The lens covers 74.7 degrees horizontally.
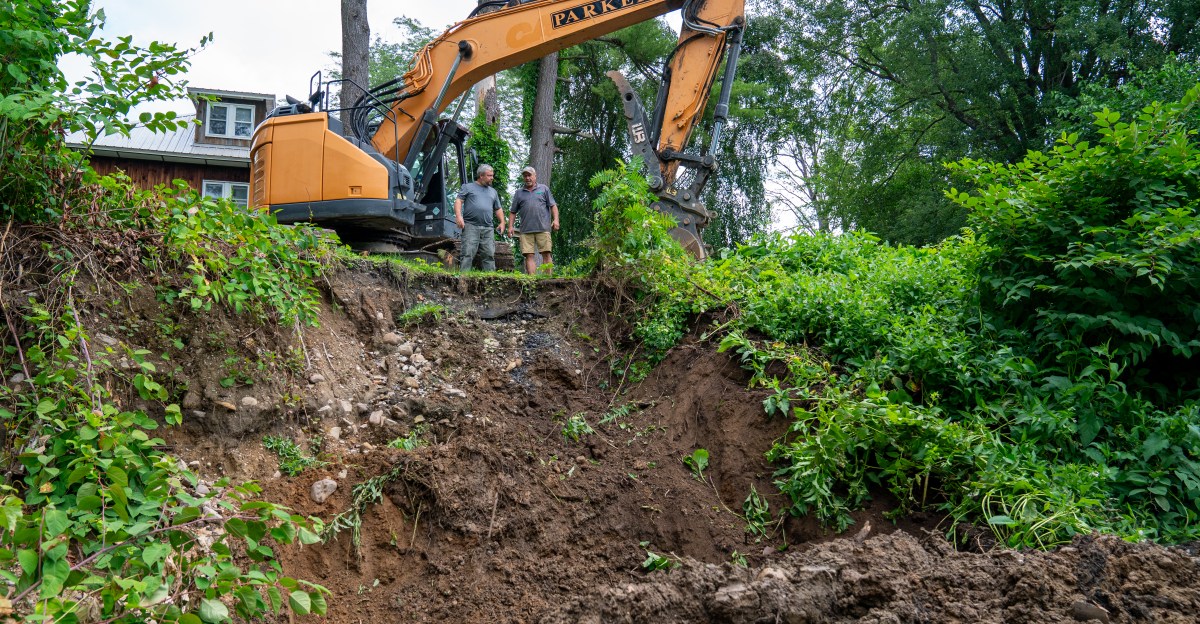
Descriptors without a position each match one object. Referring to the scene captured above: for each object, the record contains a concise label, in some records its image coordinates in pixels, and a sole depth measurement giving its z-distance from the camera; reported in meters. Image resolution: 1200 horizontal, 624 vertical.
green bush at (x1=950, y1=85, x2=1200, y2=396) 4.24
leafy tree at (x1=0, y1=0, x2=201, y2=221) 3.39
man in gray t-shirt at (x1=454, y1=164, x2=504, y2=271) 8.91
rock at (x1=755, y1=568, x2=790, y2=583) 3.24
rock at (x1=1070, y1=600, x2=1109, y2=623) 2.88
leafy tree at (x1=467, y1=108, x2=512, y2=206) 16.28
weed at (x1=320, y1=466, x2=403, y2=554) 4.06
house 19.05
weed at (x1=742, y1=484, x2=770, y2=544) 4.17
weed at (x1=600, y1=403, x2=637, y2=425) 5.31
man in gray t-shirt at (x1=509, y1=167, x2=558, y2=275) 9.18
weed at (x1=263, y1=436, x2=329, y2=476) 4.40
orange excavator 7.83
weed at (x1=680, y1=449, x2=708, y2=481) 4.66
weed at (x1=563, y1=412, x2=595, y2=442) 5.09
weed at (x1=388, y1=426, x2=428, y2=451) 4.75
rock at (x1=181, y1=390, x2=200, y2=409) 4.29
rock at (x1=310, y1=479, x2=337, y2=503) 4.24
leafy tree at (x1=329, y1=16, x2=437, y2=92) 28.72
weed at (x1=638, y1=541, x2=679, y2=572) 3.90
